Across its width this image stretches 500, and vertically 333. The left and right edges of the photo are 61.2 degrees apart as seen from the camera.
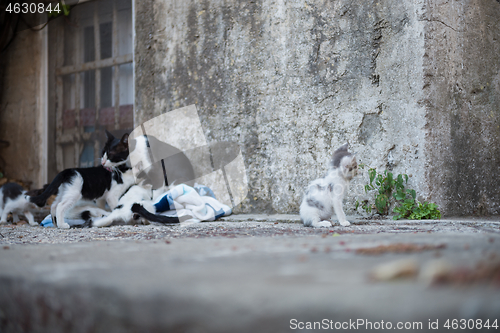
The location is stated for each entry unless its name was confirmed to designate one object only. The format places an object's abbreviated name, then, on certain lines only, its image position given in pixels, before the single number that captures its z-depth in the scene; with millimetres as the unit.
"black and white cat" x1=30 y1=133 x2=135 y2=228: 3633
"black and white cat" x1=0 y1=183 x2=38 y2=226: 4348
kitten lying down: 3508
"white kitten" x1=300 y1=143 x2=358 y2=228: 2967
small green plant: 3297
